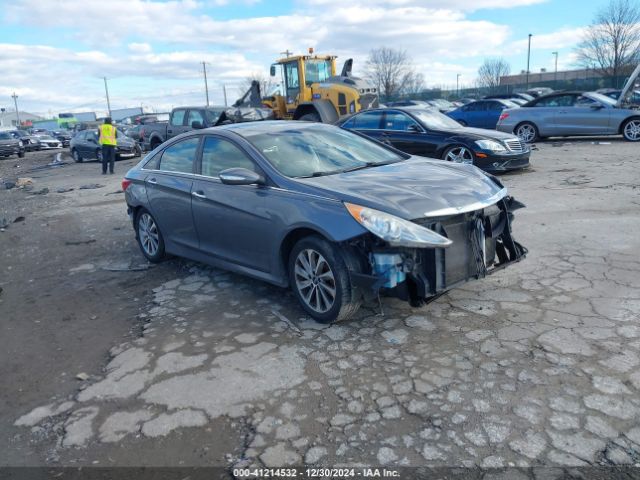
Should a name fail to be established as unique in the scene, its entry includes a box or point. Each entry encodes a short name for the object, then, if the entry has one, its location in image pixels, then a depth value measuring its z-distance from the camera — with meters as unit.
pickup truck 17.06
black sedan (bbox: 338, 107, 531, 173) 10.07
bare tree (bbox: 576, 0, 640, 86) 39.78
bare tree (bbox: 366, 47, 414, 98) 57.97
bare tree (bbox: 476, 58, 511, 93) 70.38
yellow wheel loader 17.34
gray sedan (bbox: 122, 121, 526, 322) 3.81
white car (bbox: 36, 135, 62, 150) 35.78
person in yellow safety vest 15.81
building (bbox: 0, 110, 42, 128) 112.19
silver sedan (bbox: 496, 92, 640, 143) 14.77
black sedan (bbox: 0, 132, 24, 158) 28.62
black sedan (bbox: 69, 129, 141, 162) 20.33
